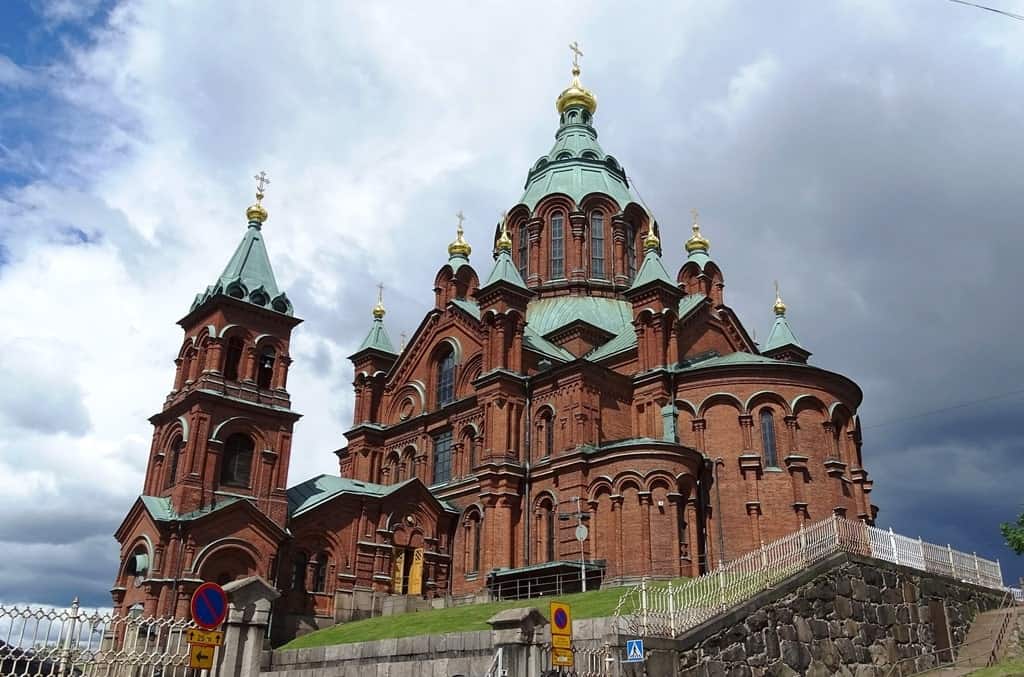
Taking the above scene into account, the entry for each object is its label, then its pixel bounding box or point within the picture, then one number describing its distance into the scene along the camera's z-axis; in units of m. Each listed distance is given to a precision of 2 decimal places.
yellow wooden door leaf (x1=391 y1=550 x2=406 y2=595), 32.62
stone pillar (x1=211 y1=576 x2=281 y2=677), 13.86
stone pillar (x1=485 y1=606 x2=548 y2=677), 13.88
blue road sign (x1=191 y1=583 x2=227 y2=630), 10.12
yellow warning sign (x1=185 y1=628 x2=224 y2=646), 10.38
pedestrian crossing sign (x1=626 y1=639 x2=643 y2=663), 13.21
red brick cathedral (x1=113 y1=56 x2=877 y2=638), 29.36
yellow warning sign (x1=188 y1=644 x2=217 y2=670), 10.56
